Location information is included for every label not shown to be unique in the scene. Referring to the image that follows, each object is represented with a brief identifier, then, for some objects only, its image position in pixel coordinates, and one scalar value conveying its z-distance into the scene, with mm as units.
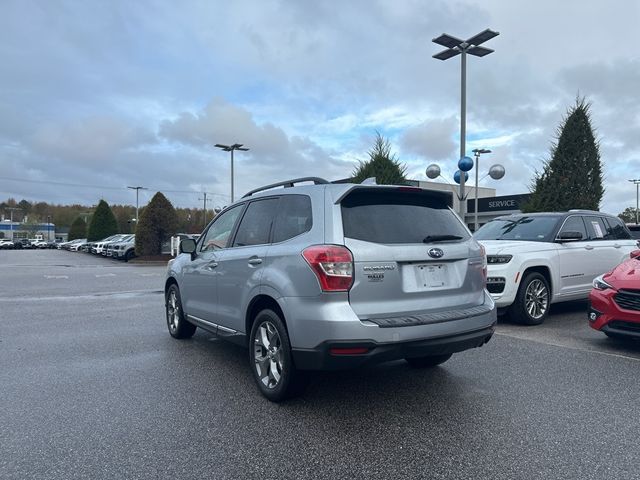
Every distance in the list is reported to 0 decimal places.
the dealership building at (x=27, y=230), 115781
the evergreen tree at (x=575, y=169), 16062
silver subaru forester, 3727
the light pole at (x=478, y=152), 24141
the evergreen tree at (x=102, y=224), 48344
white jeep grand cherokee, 7473
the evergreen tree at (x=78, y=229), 70500
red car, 5738
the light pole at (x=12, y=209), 134000
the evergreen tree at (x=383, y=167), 18156
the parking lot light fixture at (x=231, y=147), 30125
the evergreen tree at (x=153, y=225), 30000
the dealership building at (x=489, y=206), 37719
